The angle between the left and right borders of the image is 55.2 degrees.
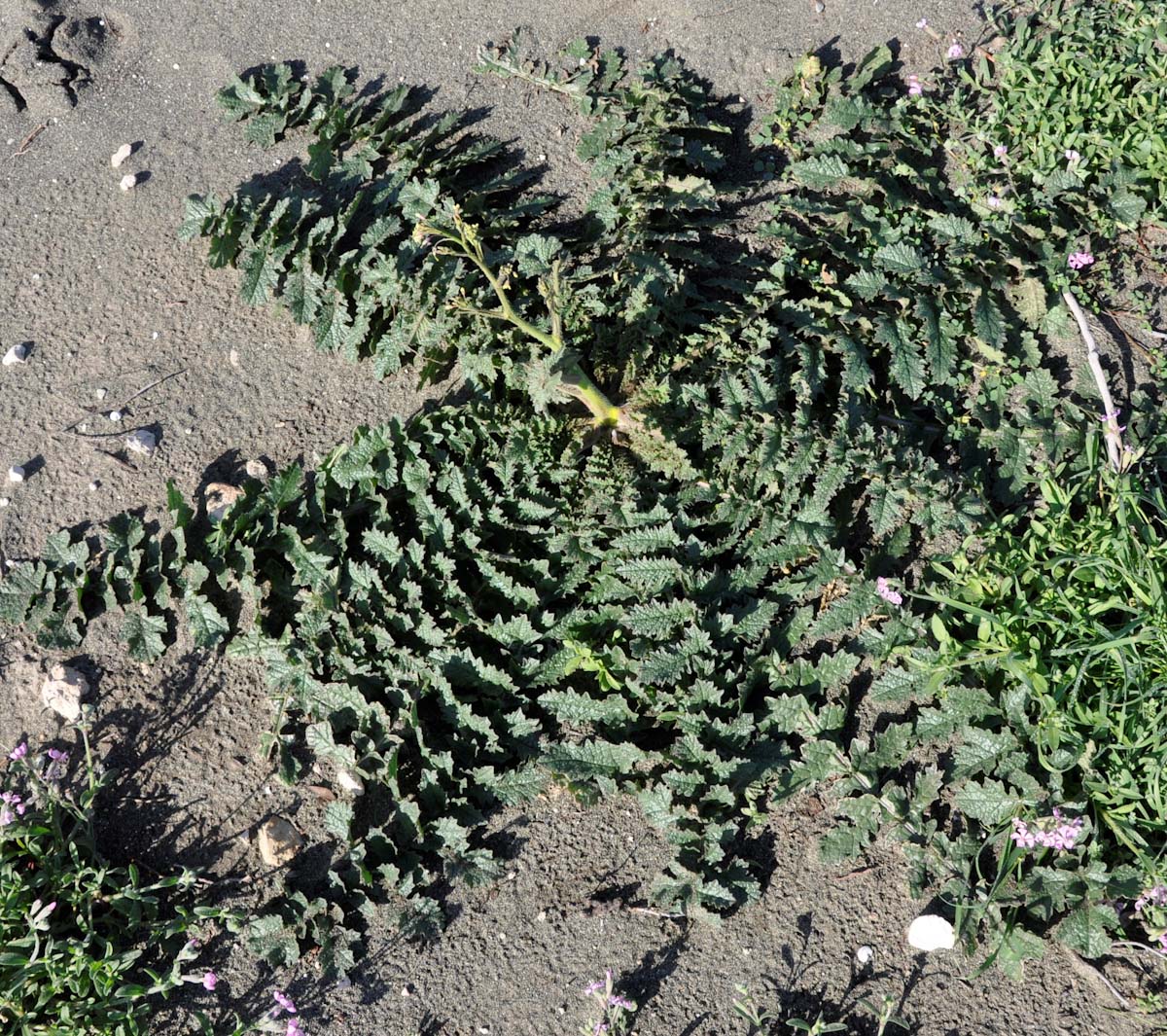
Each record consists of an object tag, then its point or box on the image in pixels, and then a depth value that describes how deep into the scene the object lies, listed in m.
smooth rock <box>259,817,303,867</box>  2.99
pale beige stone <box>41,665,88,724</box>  3.20
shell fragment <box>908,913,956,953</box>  2.78
